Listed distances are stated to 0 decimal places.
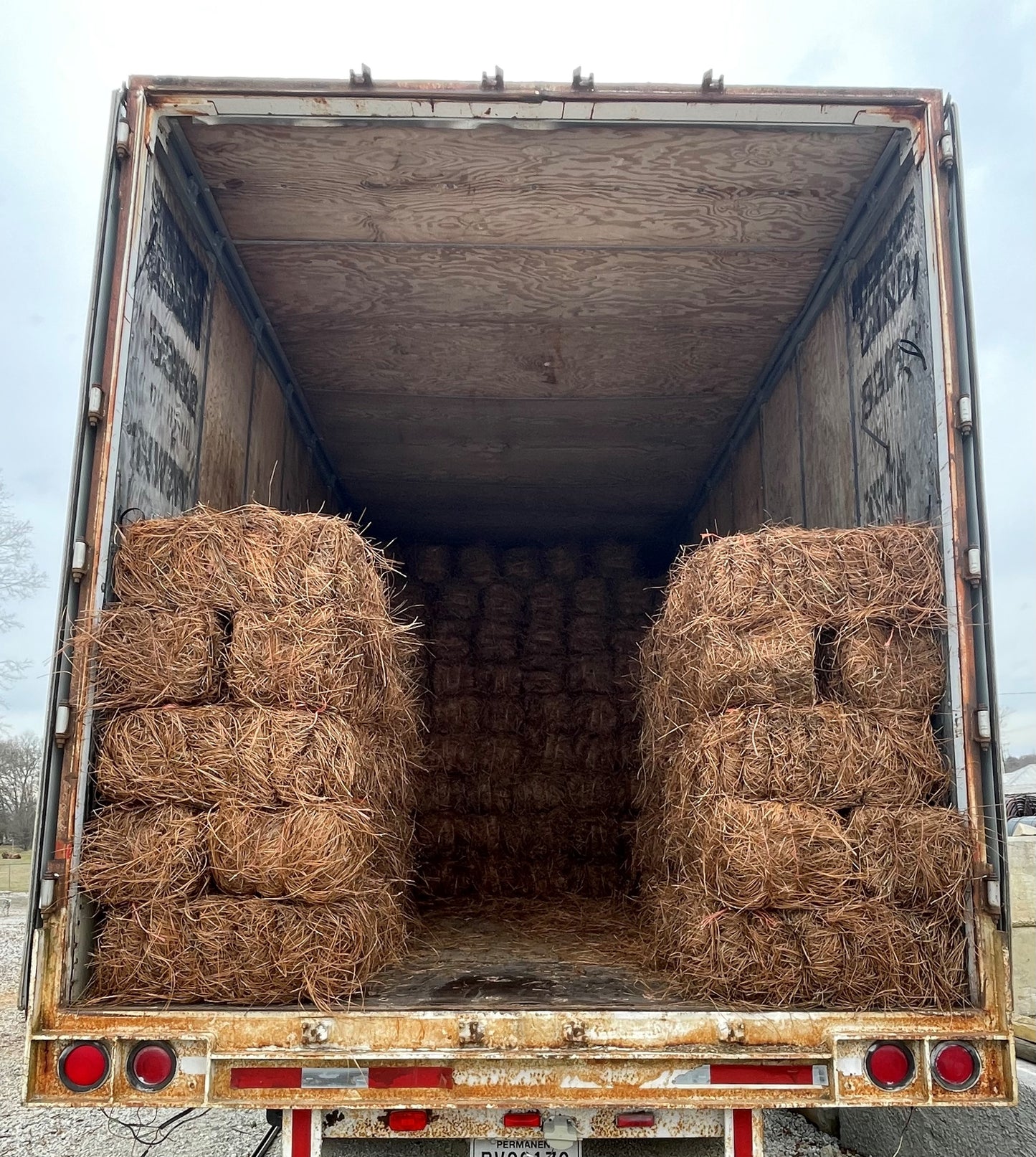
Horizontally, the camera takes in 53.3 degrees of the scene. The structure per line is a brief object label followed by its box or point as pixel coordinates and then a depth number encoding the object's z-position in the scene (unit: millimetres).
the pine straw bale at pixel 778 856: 3359
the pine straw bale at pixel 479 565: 8273
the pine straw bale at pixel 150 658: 3400
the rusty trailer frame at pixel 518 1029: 2975
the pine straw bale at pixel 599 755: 7566
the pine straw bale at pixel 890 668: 3545
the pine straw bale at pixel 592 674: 7837
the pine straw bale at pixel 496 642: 7938
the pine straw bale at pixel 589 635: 7988
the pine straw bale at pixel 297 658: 3479
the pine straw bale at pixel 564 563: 8367
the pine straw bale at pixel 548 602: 8125
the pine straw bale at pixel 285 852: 3324
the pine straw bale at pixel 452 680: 7766
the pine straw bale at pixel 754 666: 3566
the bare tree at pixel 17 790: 30688
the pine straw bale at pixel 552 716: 7707
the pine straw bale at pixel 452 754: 7465
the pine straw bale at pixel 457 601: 8062
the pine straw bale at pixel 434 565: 8258
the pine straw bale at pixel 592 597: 8164
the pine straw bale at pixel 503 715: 7715
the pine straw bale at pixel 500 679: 7840
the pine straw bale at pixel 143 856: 3266
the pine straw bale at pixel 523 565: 8359
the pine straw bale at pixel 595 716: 7688
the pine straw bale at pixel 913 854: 3285
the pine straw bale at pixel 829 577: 3604
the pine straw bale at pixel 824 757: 3457
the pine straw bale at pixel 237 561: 3521
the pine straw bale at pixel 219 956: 3250
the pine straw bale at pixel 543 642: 7992
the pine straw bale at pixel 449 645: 7875
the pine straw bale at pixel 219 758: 3352
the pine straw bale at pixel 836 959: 3260
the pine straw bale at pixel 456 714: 7648
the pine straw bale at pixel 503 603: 8086
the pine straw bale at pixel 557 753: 7559
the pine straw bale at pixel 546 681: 7855
